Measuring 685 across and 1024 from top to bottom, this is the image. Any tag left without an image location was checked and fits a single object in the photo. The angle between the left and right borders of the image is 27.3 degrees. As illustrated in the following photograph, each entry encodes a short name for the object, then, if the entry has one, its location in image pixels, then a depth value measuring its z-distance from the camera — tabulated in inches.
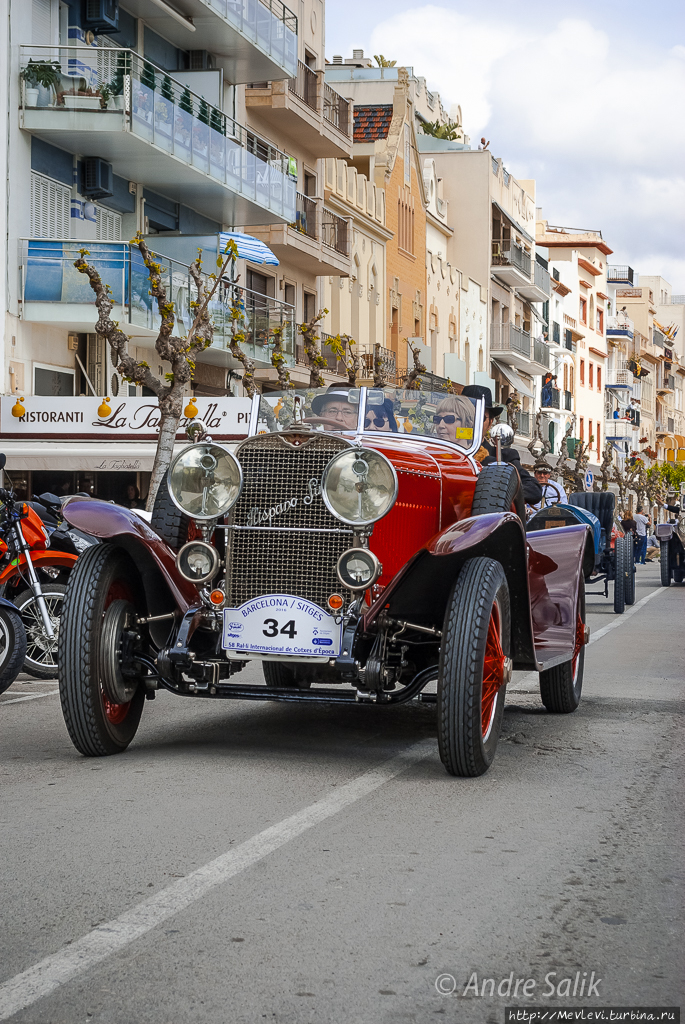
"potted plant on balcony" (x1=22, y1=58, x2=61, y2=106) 1007.6
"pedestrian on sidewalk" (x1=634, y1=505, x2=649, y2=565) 1788.9
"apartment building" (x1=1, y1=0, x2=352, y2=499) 1000.2
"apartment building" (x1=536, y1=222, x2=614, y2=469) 3307.1
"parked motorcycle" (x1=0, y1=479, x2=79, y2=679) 414.6
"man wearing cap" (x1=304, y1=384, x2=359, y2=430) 305.4
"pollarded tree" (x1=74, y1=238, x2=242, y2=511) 856.3
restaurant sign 978.1
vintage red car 253.0
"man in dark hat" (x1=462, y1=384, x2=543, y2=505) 330.0
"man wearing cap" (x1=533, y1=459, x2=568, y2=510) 667.4
